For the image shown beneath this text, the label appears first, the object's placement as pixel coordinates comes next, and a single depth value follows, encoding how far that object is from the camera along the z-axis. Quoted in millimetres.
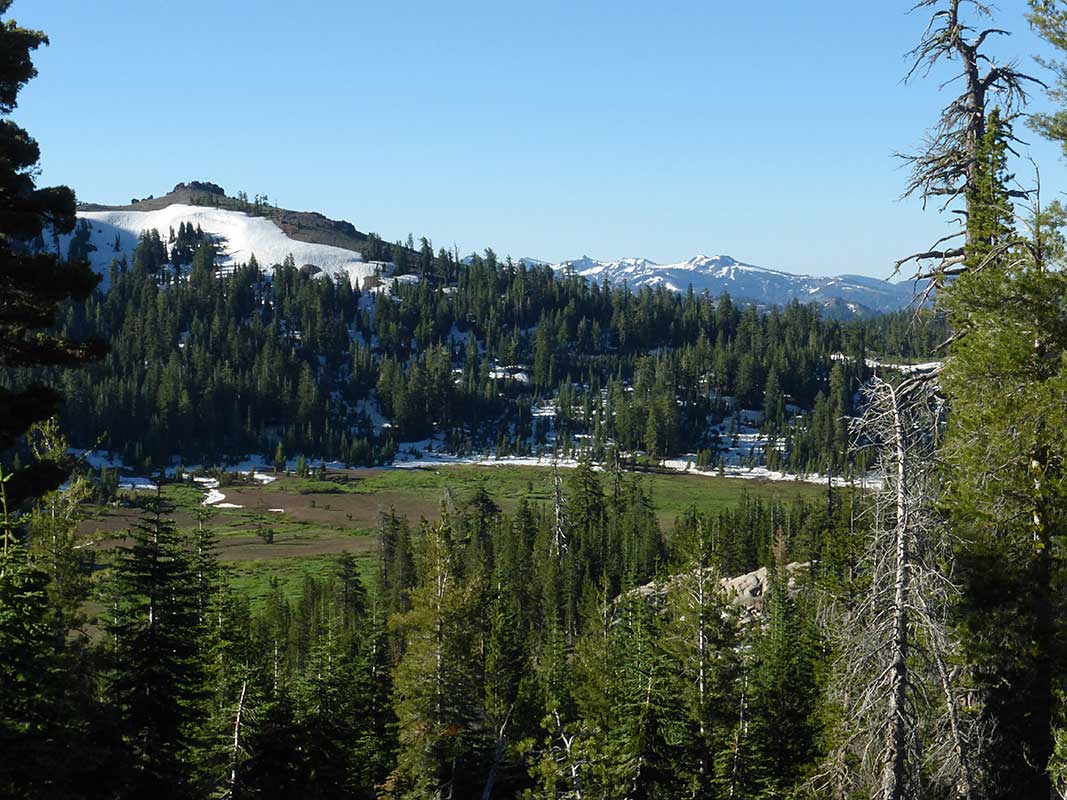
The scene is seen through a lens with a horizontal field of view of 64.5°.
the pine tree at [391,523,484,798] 29422
